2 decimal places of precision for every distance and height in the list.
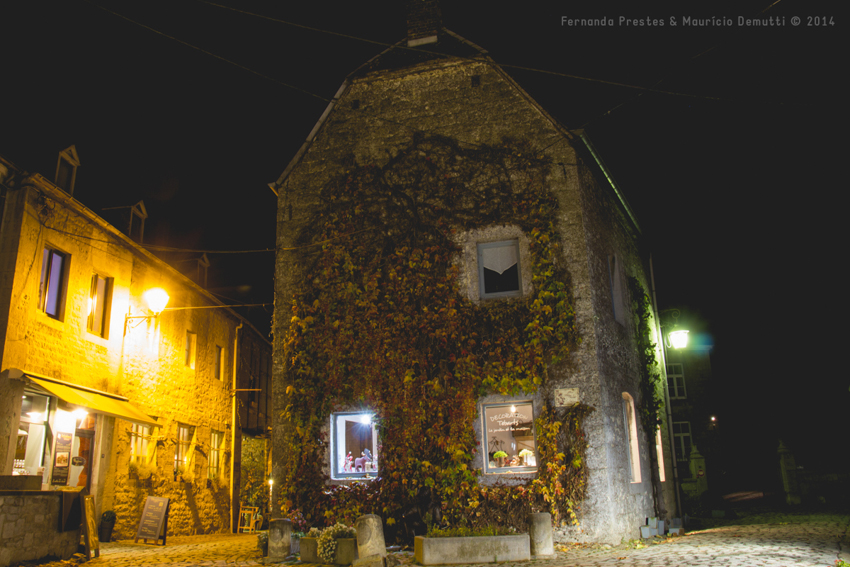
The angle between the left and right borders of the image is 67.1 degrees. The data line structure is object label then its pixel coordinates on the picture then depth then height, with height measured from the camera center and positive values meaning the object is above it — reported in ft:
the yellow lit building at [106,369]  38.01 +6.47
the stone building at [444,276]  35.63 +10.33
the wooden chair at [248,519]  63.03 -6.09
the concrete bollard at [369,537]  28.09 -3.56
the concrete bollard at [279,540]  32.24 -4.10
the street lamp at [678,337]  50.72 +8.25
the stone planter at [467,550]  28.02 -4.22
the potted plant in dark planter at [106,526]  44.37 -4.42
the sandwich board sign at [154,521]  42.01 -3.98
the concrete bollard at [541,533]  30.22 -3.90
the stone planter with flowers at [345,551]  29.22 -4.31
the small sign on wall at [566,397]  35.12 +2.71
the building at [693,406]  91.13 +5.75
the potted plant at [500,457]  35.17 -0.39
